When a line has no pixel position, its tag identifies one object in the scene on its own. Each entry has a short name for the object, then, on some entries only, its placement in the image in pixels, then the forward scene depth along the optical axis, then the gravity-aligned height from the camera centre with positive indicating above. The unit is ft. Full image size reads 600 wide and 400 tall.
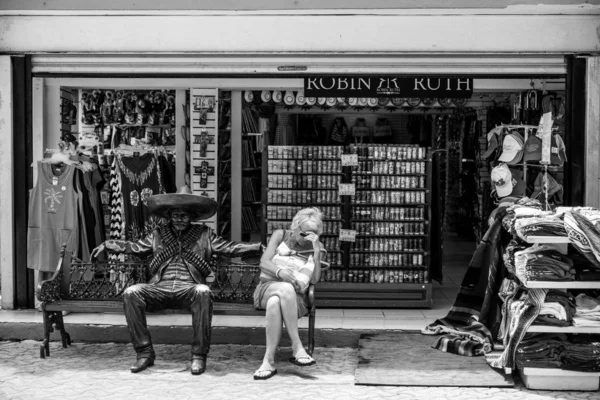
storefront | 25.46 +3.26
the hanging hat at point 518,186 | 25.18 -0.11
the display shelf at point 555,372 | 19.66 -4.63
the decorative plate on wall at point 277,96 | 31.45 +3.35
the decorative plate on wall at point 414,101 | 31.76 +3.20
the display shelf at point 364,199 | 29.30 -0.62
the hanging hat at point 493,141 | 27.43 +1.41
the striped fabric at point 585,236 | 19.19 -1.27
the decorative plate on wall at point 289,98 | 31.42 +3.27
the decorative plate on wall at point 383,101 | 31.17 +3.16
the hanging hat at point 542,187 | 26.96 -0.15
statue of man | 21.43 -2.35
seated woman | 20.99 -2.61
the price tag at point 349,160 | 29.17 +0.80
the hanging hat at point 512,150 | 26.32 +1.06
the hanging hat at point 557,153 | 25.38 +0.93
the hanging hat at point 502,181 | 24.82 +0.04
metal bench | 22.70 -3.27
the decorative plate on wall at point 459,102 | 32.32 +3.25
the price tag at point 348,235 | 29.07 -1.91
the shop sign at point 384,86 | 27.53 +3.28
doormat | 20.15 -4.89
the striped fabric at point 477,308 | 22.89 -3.79
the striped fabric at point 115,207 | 29.89 -0.95
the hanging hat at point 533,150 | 26.35 +1.06
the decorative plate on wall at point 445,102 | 31.94 +3.22
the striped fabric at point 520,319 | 19.95 -3.40
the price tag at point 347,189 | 29.14 -0.25
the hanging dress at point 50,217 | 26.86 -1.20
